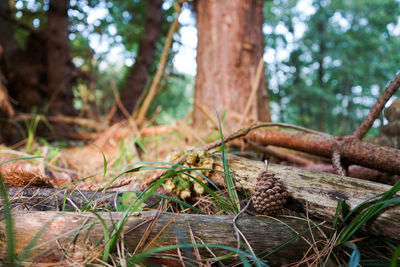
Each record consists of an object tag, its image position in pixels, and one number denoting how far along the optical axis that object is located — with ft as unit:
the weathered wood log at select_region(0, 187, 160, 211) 1.25
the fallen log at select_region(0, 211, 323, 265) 1.02
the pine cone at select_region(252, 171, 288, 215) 1.19
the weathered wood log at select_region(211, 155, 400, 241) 1.07
